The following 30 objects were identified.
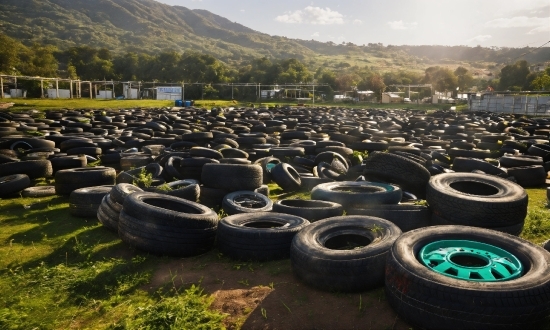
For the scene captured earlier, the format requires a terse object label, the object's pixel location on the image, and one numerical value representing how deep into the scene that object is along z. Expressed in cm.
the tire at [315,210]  682
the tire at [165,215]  587
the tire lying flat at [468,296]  359
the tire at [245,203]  746
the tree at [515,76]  7106
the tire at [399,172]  782
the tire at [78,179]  932
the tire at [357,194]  696
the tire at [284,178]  1011
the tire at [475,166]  1044
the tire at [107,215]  704
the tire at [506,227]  592
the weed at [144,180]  861
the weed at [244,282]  522
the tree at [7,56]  6481
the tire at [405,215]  652
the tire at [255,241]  590
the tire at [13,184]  954
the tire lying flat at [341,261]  474
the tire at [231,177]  870
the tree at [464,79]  8035
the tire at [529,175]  1099
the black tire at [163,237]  589
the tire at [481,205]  580
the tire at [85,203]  809
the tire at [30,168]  1048
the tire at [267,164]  1125
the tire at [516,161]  1198
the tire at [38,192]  976
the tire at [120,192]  694
